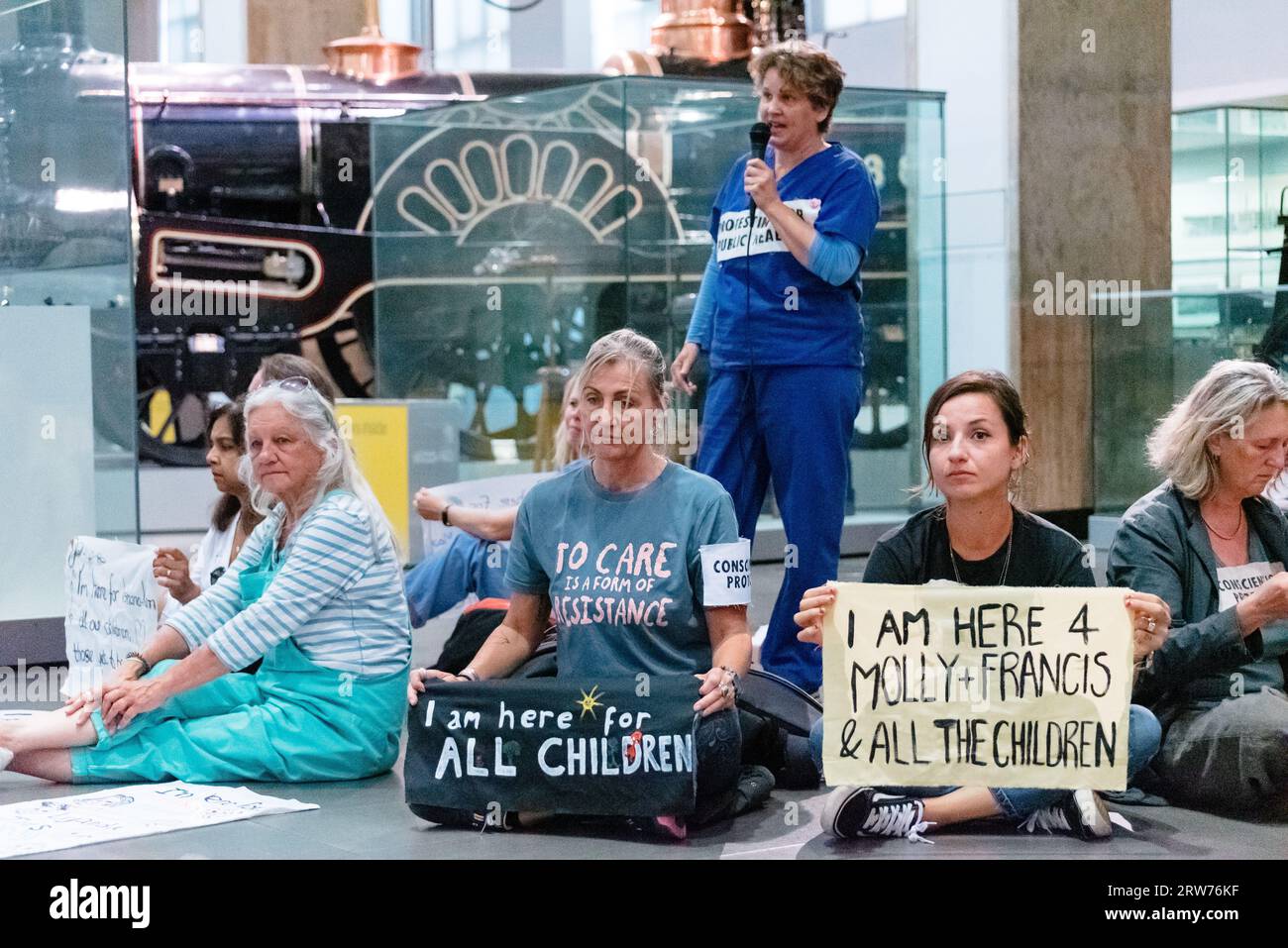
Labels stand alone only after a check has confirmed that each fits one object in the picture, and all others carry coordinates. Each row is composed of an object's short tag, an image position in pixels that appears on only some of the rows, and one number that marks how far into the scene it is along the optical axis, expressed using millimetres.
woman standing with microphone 4938
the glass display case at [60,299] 6352
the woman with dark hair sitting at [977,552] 3732
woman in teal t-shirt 3971
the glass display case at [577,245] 7988
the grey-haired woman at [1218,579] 3883
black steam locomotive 10312
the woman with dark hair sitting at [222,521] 4938
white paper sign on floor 3824
